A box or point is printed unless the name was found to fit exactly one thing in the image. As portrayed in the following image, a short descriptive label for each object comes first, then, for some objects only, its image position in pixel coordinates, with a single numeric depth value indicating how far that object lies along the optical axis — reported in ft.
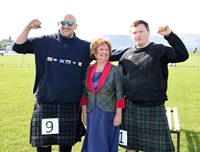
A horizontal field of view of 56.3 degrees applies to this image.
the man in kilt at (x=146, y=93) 8.13
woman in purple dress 8.05
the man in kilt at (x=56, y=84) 8.42
